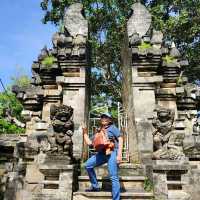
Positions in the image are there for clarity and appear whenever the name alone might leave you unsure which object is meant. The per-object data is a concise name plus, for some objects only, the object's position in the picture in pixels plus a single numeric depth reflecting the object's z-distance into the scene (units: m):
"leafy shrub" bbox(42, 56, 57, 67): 9.30
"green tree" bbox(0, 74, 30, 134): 28.14
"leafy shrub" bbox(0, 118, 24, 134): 18.33
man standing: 5.81
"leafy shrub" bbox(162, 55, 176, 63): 9.22
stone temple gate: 6.20
